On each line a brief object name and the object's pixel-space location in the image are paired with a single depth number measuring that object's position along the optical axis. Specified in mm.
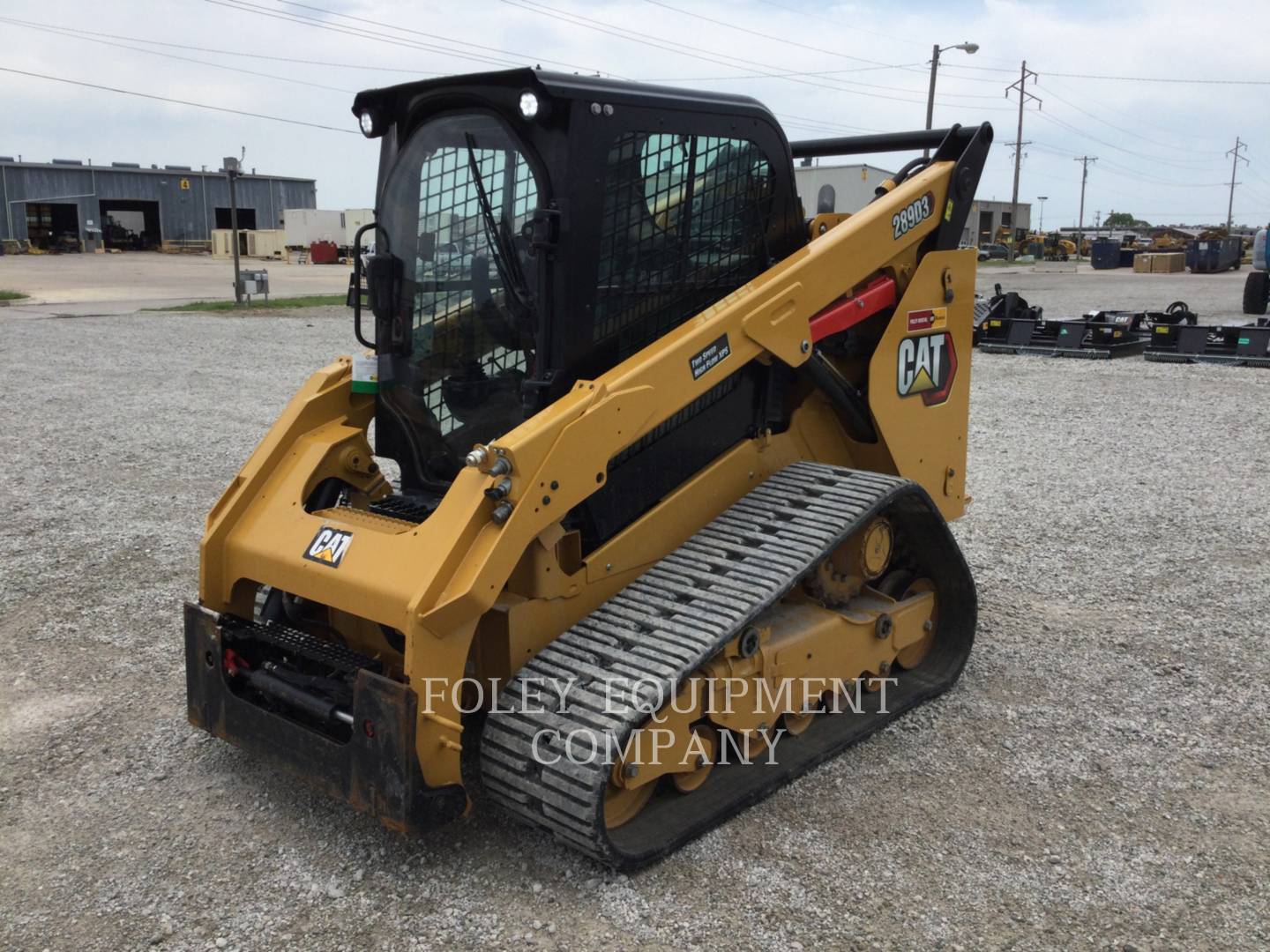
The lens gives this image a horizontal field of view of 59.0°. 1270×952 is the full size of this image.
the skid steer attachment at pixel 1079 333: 15953
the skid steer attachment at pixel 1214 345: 14688
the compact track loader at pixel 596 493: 3430
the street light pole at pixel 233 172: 20703
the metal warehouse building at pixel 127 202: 52438
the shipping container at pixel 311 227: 47125
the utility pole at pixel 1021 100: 59938
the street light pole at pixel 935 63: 32125
